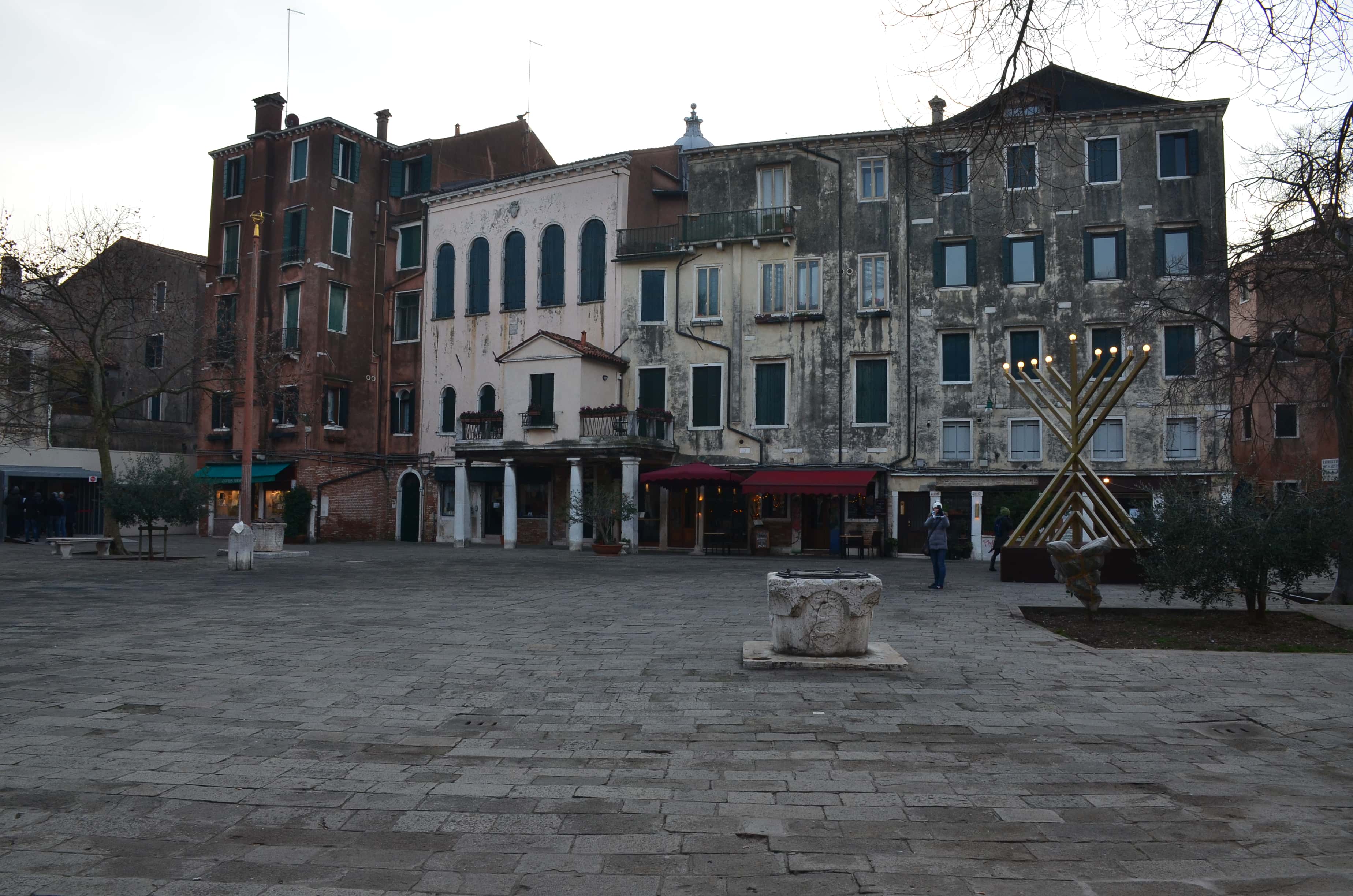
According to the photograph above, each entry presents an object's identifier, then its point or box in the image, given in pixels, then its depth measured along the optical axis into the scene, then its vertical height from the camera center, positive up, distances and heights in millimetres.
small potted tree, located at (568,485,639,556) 28578 -616
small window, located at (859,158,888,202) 30594 +10259
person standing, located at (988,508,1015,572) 24156 -877
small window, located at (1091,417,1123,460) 28266 +1606
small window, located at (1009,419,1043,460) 28828 +1687
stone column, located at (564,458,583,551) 31094 +107
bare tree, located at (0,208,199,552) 23984 +4699
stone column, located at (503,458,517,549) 32406 -461
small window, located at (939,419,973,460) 29562 +1733
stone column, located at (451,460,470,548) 34250 -631
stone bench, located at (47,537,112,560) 24875 -1497
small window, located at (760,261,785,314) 31562 +6909
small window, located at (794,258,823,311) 31109 +6920
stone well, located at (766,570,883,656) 9102 -1146
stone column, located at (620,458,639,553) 30500 +532
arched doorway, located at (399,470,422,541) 37500 -597
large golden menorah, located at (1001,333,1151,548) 18000 -42
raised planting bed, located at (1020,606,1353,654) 10820 -1684
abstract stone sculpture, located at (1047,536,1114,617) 12719 -966
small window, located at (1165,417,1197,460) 27812 +1664
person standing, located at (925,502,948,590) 17906 -910
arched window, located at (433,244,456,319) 36875 +8248
